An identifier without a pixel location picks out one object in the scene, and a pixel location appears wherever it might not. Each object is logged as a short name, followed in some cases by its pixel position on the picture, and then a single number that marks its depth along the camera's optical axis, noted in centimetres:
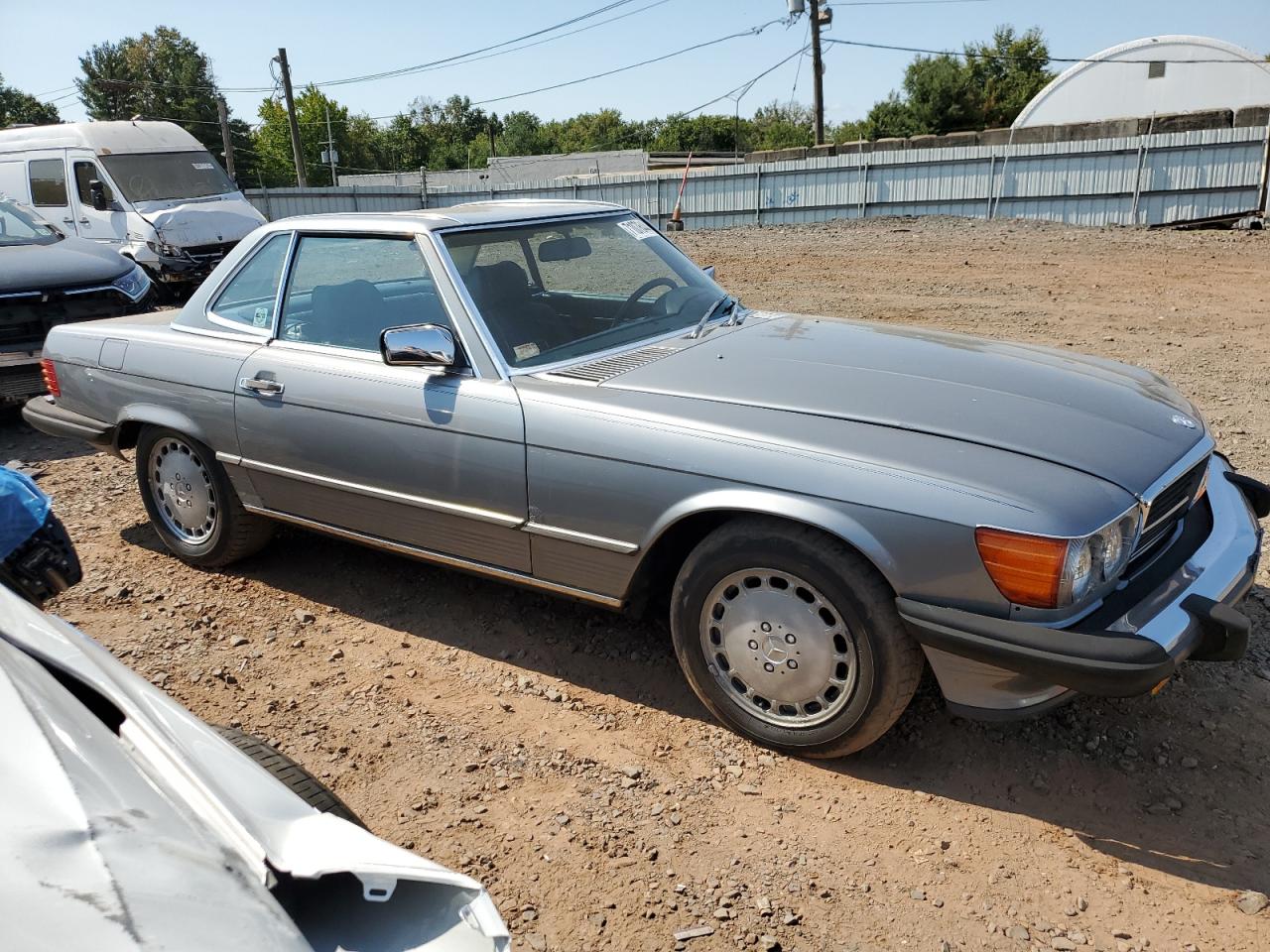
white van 1301
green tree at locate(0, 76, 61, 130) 6750
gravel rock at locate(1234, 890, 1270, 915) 249
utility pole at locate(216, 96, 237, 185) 4059
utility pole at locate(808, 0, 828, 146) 2998
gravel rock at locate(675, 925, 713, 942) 250
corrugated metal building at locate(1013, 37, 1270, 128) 3459
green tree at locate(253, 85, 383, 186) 7112
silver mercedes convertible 269
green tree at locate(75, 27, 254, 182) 6750
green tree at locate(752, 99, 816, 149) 6344
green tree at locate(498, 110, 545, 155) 8081
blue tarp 273
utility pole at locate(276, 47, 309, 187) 3788
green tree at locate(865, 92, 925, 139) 5103
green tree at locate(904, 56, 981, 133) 4991
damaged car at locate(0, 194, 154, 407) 740
